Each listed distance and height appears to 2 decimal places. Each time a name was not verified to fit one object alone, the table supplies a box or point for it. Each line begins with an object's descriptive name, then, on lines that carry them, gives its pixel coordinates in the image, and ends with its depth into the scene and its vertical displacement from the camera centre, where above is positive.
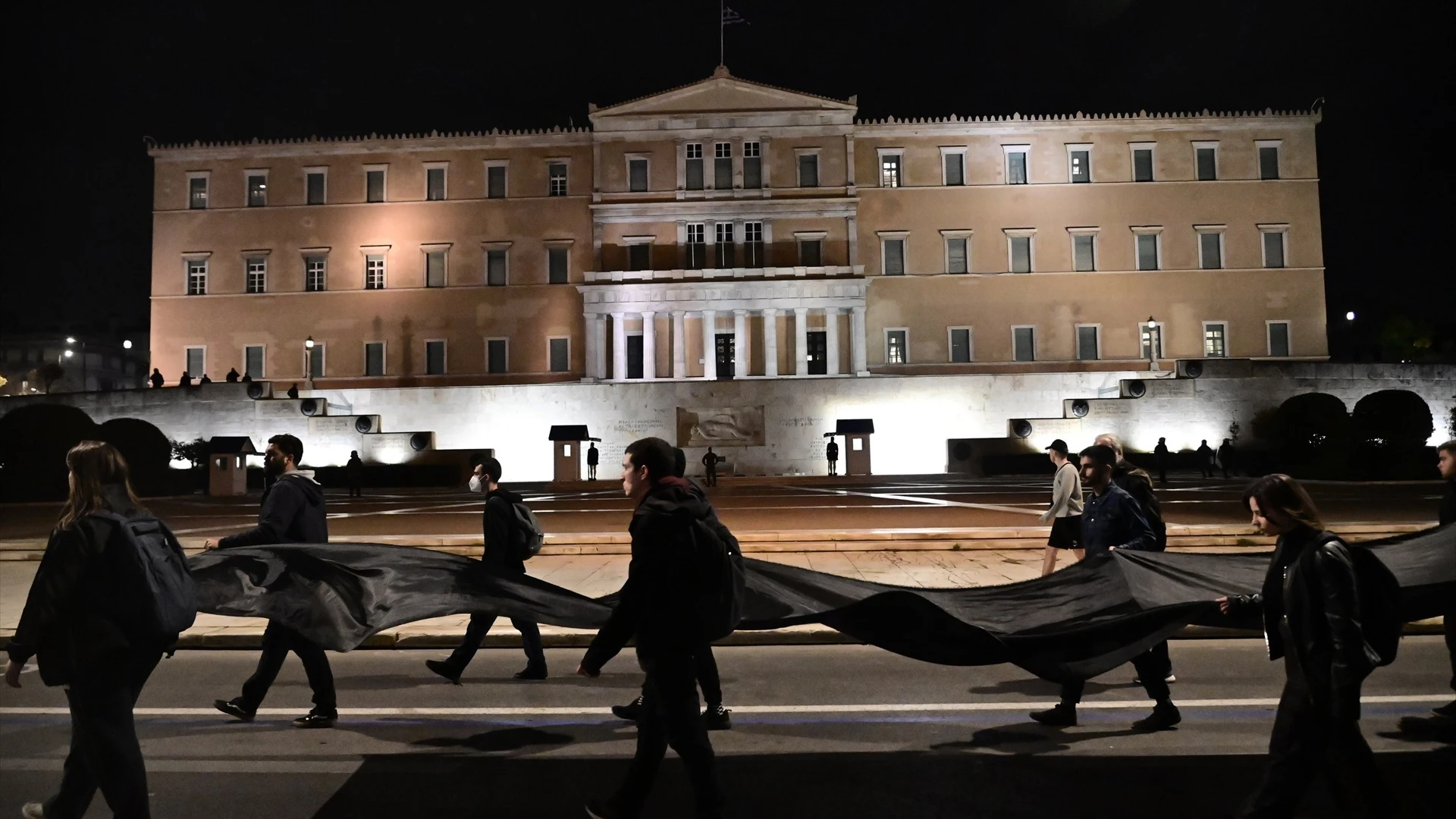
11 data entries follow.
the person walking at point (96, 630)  4.04 -0.72
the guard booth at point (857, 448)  34.78 +0.10
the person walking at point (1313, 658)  4.09 -0.95
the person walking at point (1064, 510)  8.78 -0.60
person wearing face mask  7.27 -0.80
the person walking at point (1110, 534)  5.95 -0.64
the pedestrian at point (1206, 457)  31.09 -0.41
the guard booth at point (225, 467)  29.33 -0.16
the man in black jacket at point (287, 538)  6.16 -0.52
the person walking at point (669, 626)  4.15 -0.76
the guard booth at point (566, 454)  34.03 +0.07
